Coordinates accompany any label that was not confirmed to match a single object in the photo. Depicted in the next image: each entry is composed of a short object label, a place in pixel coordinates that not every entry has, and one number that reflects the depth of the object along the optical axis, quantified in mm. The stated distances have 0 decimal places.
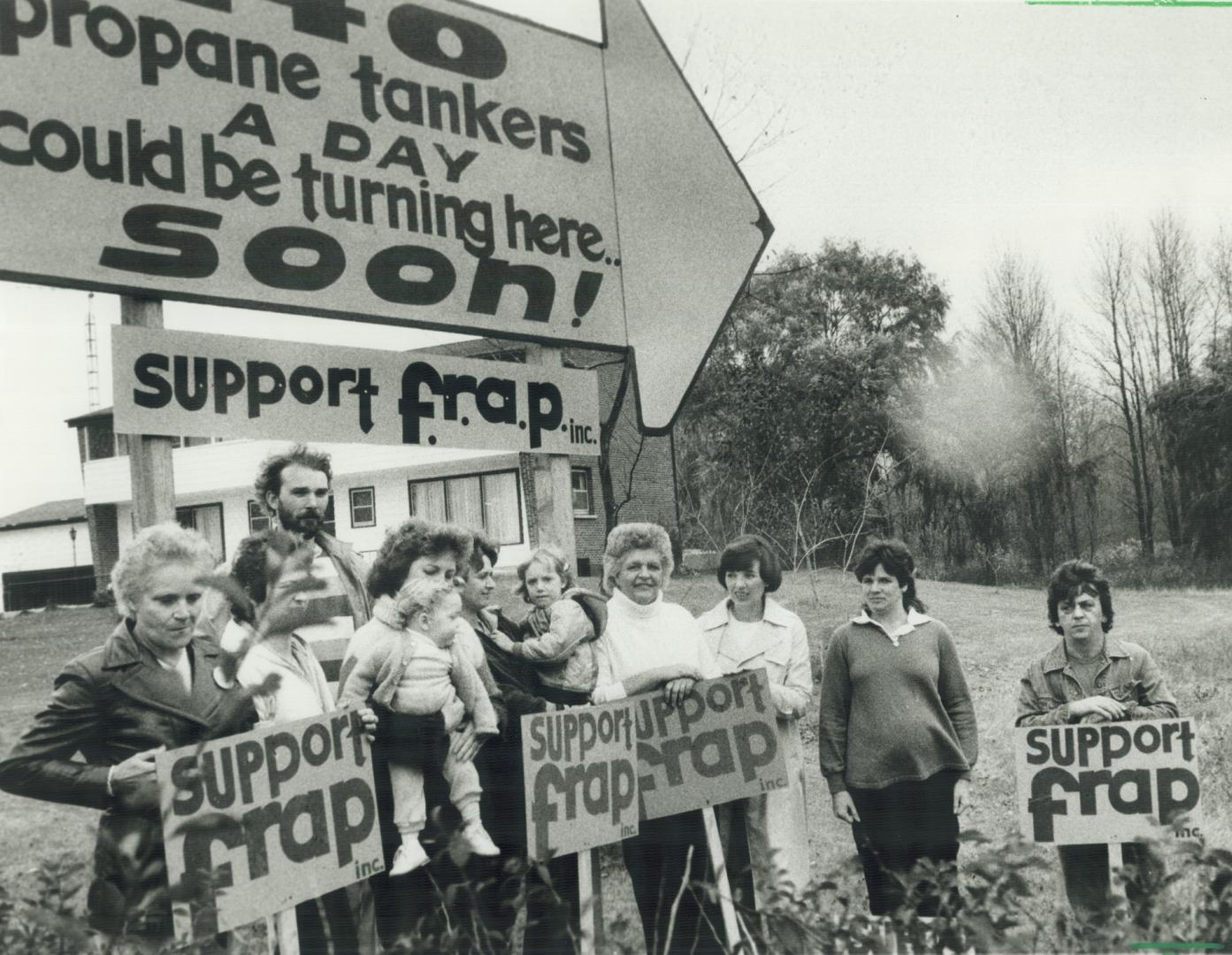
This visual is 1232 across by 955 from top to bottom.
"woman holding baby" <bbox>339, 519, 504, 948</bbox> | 3020
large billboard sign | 2660
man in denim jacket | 3697
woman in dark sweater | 3697
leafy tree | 9055
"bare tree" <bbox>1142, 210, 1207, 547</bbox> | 6762
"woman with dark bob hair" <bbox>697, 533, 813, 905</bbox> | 3912
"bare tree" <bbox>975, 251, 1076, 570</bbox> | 7941
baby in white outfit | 3008
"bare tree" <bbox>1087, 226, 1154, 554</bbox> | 7242
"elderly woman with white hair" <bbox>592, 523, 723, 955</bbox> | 3543
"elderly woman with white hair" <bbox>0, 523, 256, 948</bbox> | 2402
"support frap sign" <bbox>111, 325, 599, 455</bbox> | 2719
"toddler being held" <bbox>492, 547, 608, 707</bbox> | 3459
